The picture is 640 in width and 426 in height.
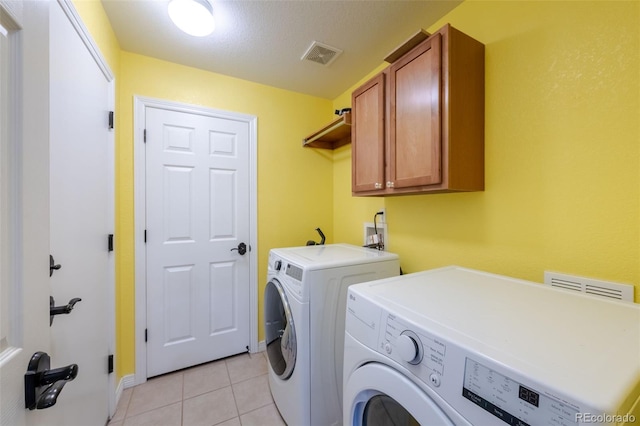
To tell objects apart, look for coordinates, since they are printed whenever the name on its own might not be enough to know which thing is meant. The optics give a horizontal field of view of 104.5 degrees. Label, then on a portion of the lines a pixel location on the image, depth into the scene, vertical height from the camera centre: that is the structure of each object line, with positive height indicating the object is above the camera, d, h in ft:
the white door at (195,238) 6.19 -0.68
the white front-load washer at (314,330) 4.10 -2.03
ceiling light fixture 4.32 +3.54
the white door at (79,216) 3.15 -0.06
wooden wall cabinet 3.76 +1.57
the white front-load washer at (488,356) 1.39 -0.97
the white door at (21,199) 1.52 +0.09
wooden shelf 6.26 +2.28
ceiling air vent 5.70 +3.82
